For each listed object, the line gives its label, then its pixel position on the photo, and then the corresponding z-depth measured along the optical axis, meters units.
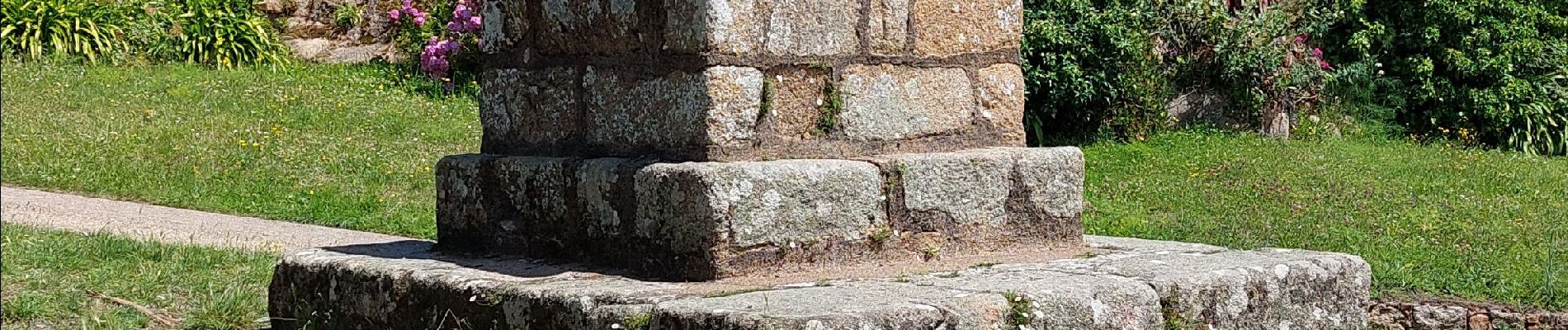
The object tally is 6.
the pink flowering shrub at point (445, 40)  11.32
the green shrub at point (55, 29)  11.47
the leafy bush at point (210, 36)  11.89
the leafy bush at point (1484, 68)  10.98
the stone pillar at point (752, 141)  2.92
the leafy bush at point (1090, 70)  9.63
